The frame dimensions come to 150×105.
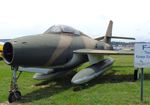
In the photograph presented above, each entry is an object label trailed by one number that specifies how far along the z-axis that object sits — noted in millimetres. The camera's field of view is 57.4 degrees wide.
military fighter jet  4837
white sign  4282
